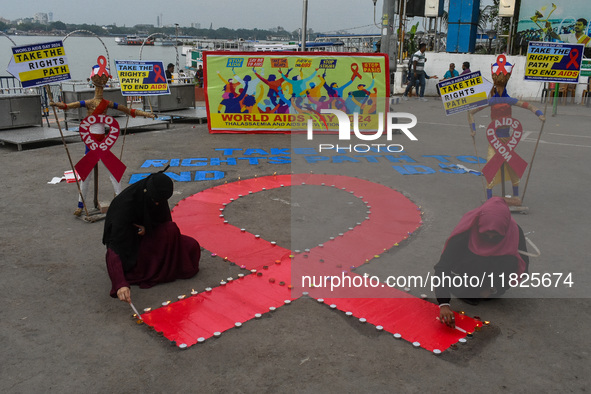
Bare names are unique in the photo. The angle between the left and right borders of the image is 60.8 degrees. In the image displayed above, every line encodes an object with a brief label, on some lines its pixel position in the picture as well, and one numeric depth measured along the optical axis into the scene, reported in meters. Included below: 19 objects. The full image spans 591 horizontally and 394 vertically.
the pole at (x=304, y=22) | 20.50
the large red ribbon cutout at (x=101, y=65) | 7.54
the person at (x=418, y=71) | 20.64
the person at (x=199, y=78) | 22.12
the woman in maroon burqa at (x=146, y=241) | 4.98
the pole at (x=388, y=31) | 19.30
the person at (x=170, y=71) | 18.75
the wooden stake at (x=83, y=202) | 7.34
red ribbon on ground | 4.62
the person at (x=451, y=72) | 19.95
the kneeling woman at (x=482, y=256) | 4.54
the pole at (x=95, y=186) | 7.64
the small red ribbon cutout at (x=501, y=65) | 7.69
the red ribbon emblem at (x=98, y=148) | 7.29
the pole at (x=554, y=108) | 16.73
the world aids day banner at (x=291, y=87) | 13.73
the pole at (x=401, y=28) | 24.95
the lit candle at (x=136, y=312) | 4.65
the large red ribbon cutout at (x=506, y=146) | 7.85
